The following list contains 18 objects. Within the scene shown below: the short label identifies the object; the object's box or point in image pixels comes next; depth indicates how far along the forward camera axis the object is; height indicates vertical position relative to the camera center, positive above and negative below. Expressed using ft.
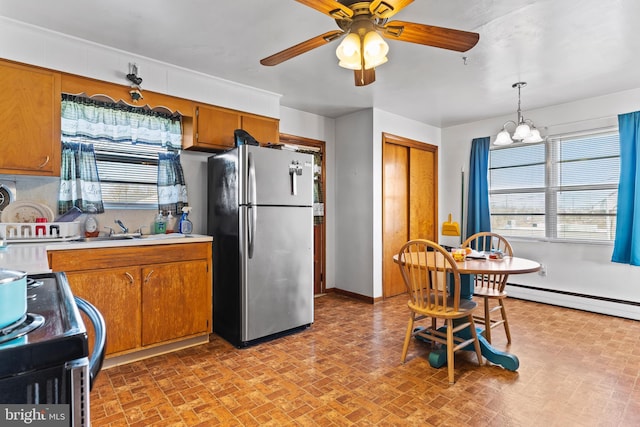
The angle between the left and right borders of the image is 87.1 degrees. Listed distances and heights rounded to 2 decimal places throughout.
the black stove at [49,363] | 1.84 -0.88
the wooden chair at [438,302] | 7.75 -2.30
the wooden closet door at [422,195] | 16.43 +0.71
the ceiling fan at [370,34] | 5.09 +2.93
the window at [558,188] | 12.92 +0.90
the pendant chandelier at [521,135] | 10.46 +2.41
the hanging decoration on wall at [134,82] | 9.18 +3.54
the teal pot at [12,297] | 2.15 -0.57
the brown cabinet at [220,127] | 10.51 +2.78
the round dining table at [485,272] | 7.80 -1.82
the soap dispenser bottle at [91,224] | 9.05 -0.34
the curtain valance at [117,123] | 9.02 +2.57
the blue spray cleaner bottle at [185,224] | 10.62 -0.42
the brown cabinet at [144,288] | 7.80 -1.96
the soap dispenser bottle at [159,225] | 10.37 -0.44
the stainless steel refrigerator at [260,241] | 9.52 -0.93
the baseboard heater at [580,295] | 12.20 -3.40
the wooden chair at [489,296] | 9.30 -2.42
